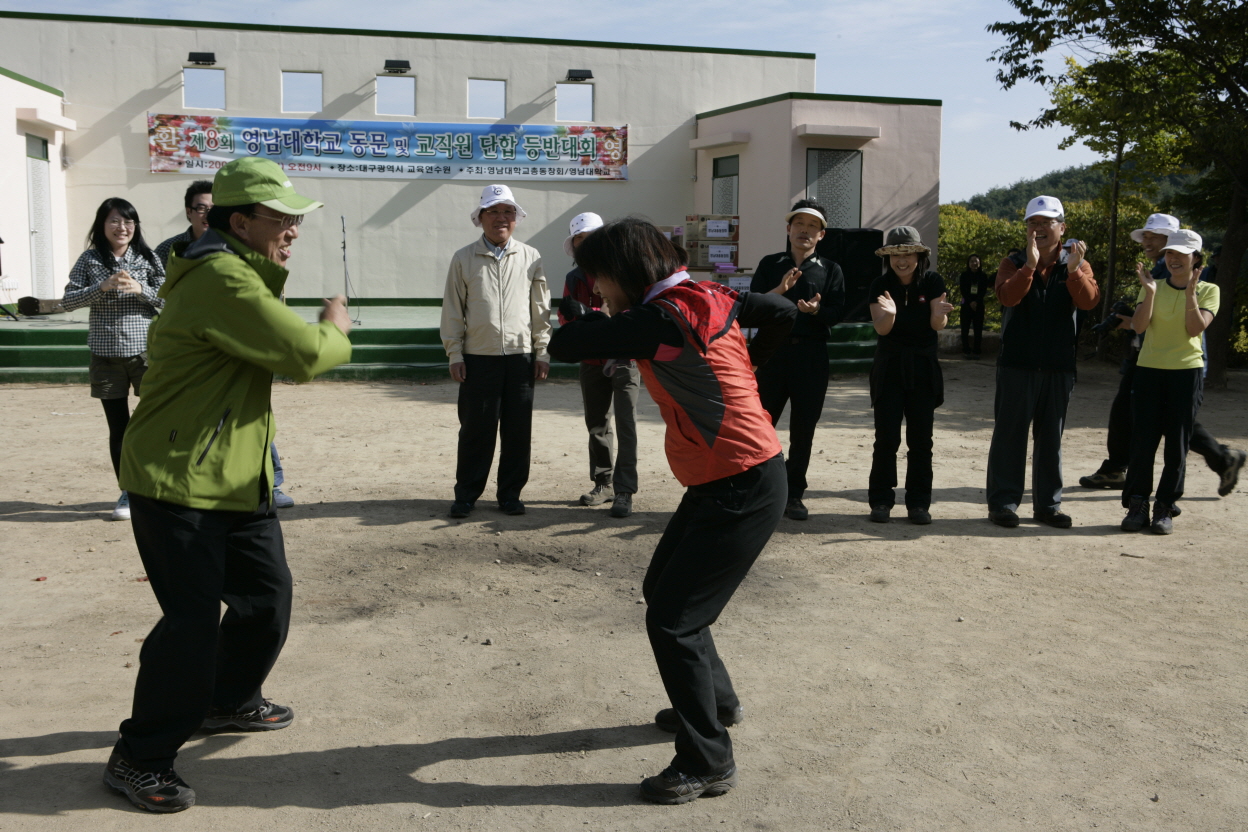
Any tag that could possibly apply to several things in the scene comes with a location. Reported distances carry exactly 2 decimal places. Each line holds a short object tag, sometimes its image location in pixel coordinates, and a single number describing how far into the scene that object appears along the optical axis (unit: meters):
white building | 18.83
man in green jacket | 3.02
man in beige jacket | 6.74
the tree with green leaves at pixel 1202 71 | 12.98
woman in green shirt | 6.61
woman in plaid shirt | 6.21
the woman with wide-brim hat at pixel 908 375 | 6.68
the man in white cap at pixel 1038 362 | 6.48
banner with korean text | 19.38
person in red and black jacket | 3.17
